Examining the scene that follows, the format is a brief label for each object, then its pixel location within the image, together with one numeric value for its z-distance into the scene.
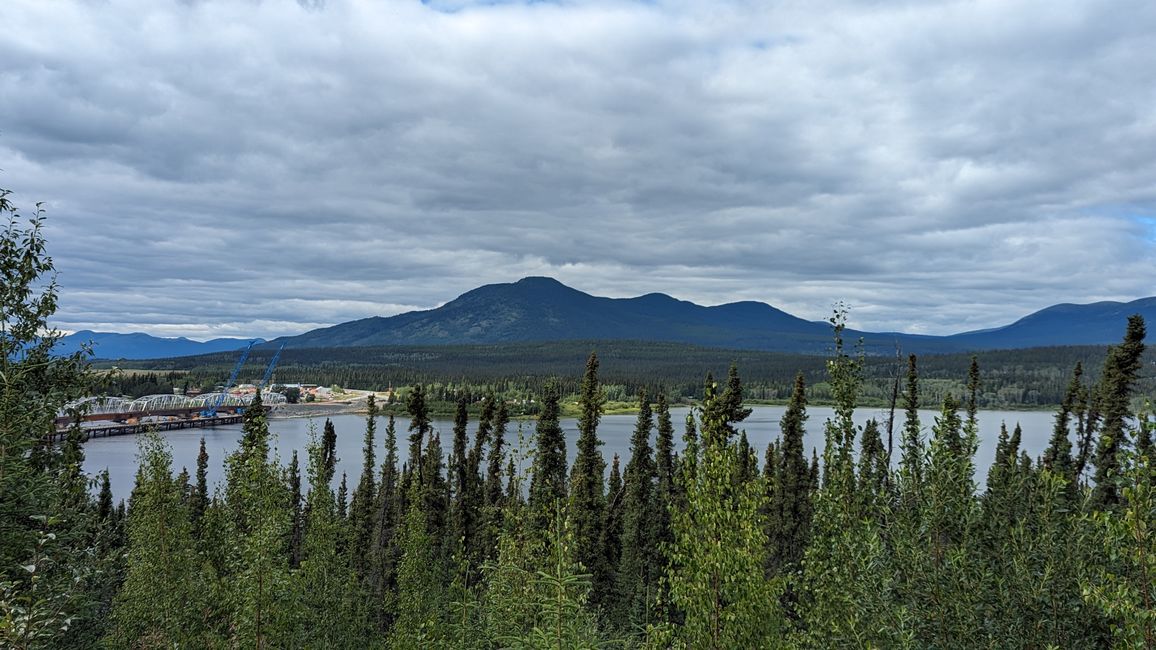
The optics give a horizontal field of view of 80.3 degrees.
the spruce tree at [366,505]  74.59
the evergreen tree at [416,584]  25.38
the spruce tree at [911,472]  19.53
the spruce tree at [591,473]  52.16
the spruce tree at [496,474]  58.95
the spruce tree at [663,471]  60.94
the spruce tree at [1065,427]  65.19
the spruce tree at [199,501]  75.25
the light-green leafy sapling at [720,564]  18.27
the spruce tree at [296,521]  71.49
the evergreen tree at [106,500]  76.99
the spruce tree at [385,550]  61.12
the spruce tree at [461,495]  65.12
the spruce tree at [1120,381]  49.44
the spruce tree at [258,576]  21.84
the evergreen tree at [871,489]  20.20
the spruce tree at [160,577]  29.27
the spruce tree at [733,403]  49.16
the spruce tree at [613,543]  54.22
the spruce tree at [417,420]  67.25
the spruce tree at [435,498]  66.88
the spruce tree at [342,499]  83.47
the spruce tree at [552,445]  53.34
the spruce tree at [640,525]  56.50
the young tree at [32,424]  15.84
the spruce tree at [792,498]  63.38
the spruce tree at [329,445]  76.53
